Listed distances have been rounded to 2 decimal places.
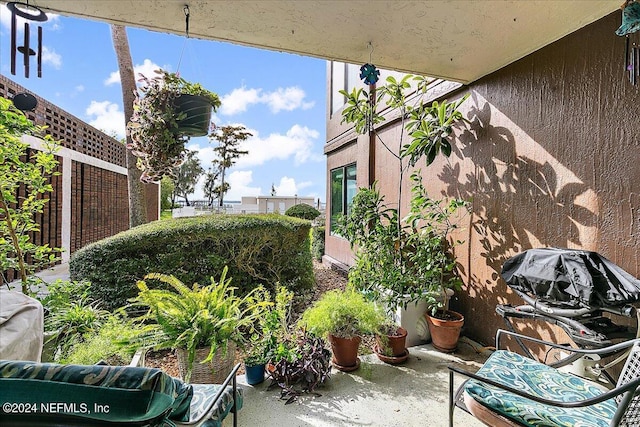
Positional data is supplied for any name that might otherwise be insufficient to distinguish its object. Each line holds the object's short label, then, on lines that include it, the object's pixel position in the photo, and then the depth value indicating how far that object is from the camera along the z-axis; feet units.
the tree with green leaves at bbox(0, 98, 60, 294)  7.42
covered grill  5.49
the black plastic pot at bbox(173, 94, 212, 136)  8.56
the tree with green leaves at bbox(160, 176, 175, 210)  44.70
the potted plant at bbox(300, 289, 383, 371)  8.47
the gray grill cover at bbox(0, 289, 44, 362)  4.83
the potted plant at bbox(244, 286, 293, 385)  7.85
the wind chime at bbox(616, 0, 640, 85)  5.09
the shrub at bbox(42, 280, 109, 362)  7.60
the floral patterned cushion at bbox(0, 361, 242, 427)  2.62
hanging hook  6.20
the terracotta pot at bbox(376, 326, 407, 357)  8.99
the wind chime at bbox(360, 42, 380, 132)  8.01
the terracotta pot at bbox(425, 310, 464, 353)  9.57
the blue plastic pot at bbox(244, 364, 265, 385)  7.79
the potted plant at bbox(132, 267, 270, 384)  6.79
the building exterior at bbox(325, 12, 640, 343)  6.61
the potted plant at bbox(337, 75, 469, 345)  9.83
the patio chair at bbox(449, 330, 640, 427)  3.84
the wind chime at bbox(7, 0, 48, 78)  5.37
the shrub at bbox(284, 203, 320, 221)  34.45
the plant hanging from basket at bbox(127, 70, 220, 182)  8.45
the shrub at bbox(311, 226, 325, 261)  26.73
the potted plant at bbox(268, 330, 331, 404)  7.59
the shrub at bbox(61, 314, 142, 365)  6.48
